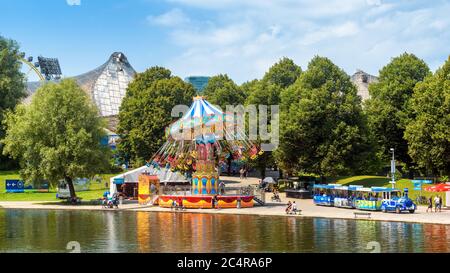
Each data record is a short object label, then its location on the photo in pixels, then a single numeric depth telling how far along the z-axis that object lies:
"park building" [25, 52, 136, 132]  173.88
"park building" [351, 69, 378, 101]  159.62
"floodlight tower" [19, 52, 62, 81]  182.00
